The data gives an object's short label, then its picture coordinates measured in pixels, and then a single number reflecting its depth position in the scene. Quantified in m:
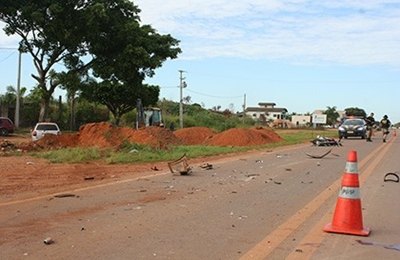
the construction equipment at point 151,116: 44.09
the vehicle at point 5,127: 40.66
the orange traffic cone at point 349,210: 7.23
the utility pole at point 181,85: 68.22
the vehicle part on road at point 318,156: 20.43
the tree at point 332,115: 134.50
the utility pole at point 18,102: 48.68
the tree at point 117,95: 48.25
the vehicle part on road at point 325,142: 29.24
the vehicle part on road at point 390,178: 13.45
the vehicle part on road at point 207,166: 15.75
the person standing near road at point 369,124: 36.53
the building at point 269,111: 158.25
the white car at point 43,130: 29.28
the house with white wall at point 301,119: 147.15
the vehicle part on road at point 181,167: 14.06
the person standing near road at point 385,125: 35.78
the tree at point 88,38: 39.25
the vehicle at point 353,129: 39.06
